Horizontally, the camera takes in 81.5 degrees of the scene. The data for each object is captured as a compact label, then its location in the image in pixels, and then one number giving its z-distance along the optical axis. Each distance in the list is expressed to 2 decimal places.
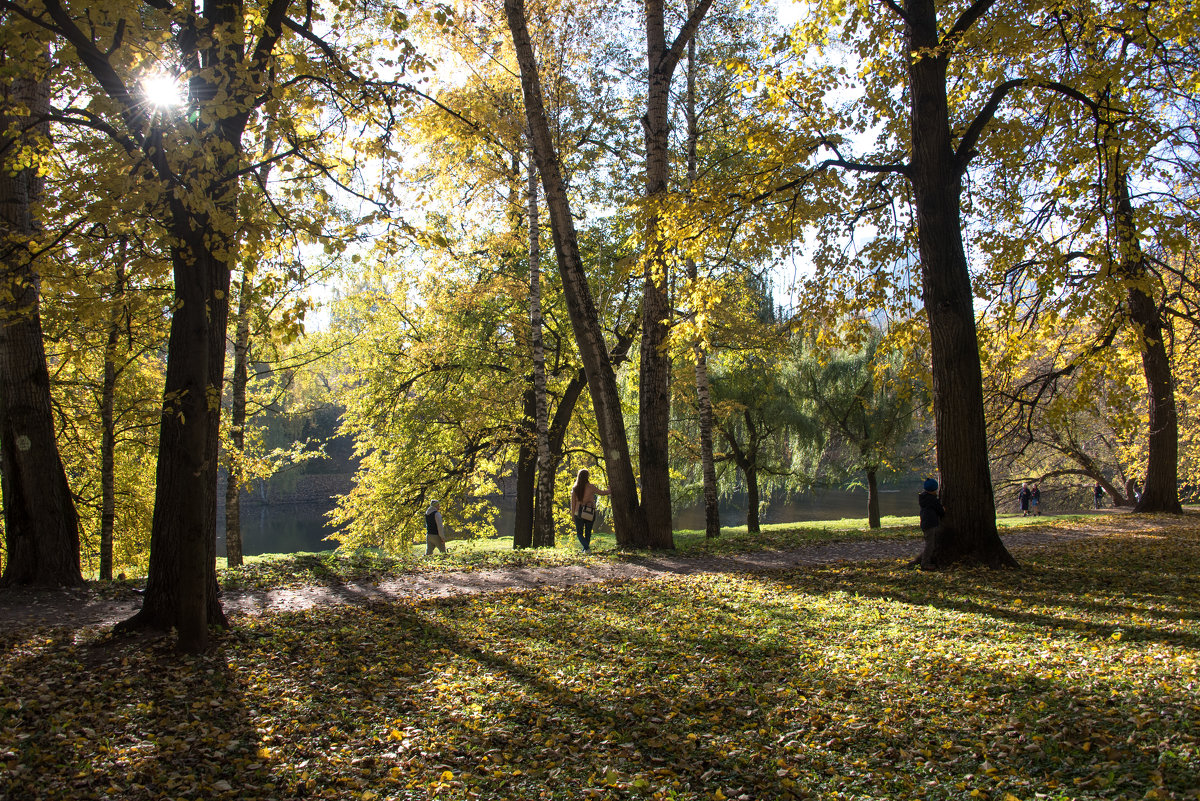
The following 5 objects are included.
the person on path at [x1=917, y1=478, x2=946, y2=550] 8.74
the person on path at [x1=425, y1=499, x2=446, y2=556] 14.52
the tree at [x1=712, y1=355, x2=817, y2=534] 20.89
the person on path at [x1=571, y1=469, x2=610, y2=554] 12.52
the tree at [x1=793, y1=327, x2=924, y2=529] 21.44
